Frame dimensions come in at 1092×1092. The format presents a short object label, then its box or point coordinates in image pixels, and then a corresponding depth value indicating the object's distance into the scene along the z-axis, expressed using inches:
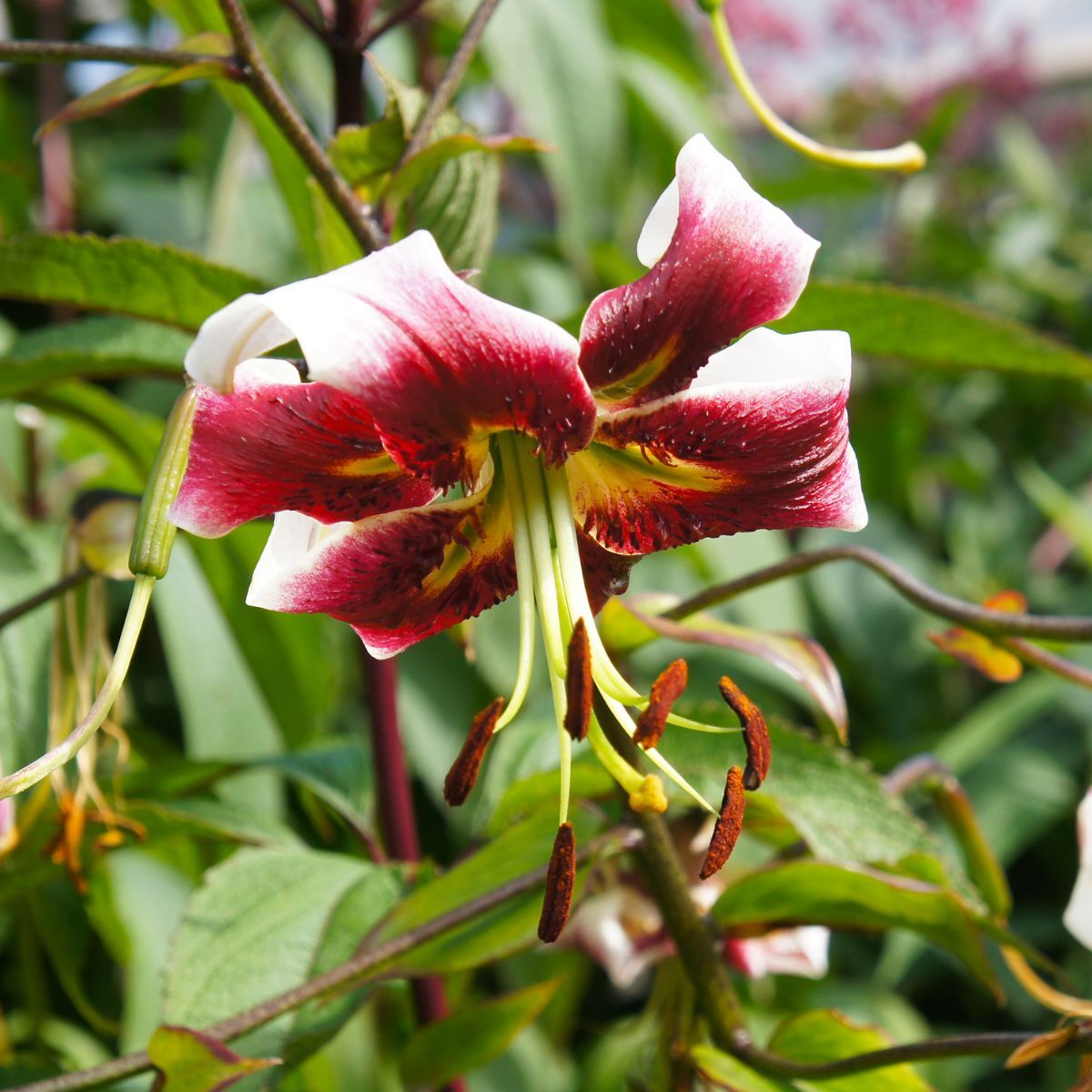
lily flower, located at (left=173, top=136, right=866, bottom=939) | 11.7
